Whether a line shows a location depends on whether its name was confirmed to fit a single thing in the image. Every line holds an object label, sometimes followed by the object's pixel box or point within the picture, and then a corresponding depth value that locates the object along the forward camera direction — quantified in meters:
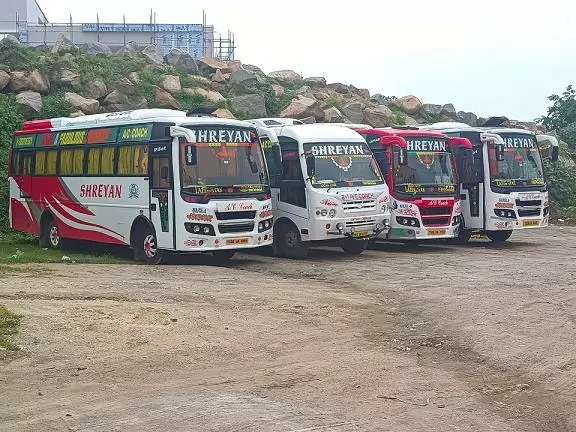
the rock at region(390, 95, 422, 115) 39.09
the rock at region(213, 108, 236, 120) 30.71
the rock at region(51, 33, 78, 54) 33.81
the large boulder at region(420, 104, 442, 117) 39.69
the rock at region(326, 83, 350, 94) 39.26
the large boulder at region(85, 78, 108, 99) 30.27
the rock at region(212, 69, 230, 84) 35.59
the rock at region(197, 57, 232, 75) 36.56
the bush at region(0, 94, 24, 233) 24.66
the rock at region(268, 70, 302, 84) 38.56
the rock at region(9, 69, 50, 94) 29.06
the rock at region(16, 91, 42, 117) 27.70
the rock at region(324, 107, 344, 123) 32.97
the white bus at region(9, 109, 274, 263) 17.19
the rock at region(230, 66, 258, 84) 35.75
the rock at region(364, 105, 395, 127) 35.28
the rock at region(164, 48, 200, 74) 35.94
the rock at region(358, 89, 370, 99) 39.66
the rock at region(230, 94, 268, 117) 33.00
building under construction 45.38
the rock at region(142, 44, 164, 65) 35.31
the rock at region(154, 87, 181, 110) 31.16
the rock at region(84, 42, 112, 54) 35.90
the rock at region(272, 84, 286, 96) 35.69
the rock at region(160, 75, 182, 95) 32.44
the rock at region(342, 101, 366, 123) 34.87
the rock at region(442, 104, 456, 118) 40.03
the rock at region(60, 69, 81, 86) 30.14
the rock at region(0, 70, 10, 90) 28.66
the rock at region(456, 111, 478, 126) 40.69
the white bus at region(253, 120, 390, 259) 18.92
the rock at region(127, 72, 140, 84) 32.19
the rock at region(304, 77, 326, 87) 39.16
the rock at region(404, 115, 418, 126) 37.05
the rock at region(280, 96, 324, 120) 32.56
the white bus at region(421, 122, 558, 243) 21.89
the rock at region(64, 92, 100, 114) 28.64
